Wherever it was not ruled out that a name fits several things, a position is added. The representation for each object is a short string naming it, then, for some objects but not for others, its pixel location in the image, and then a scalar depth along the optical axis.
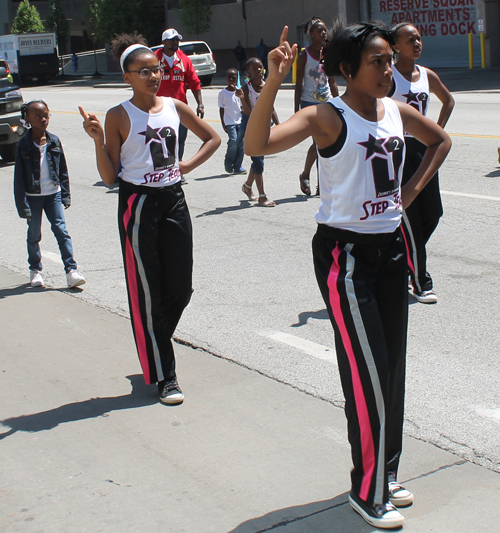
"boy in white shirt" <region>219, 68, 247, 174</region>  11.84
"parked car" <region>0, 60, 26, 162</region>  14.98
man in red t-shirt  10.91
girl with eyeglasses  4.41
